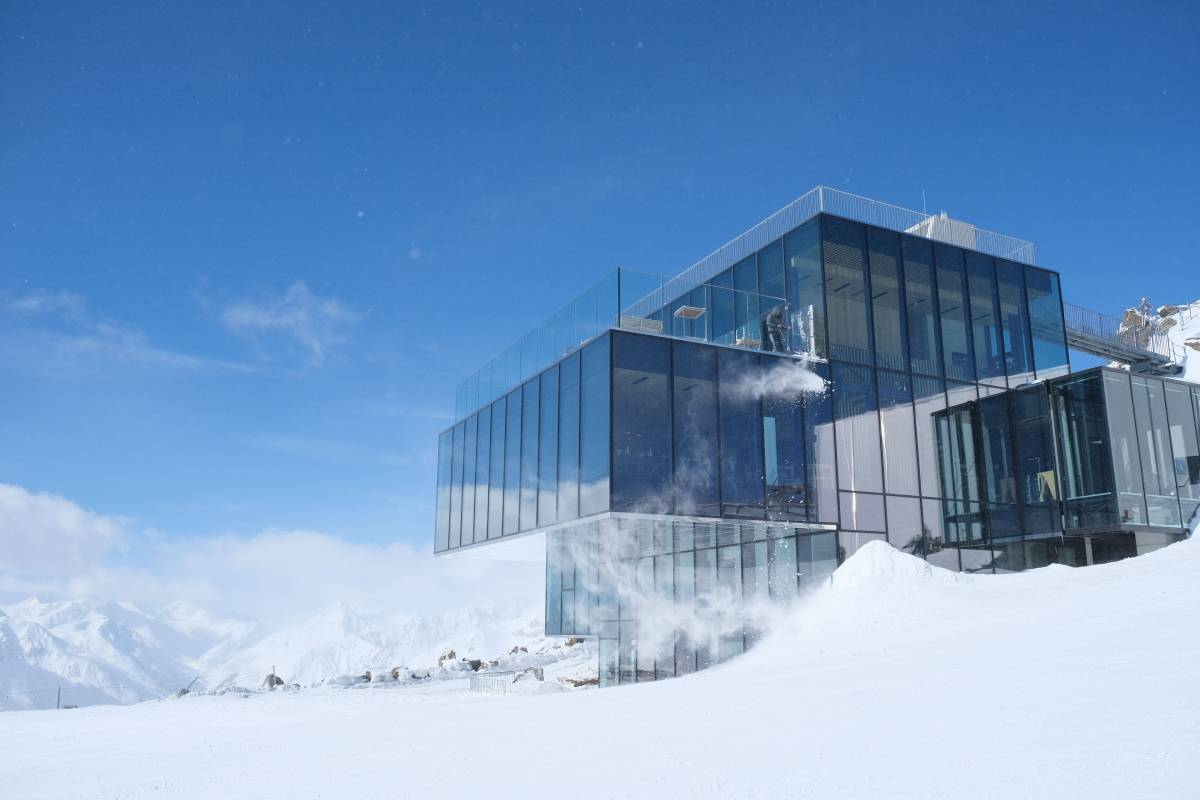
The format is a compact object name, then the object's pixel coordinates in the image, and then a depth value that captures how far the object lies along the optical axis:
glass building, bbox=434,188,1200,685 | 21.78
